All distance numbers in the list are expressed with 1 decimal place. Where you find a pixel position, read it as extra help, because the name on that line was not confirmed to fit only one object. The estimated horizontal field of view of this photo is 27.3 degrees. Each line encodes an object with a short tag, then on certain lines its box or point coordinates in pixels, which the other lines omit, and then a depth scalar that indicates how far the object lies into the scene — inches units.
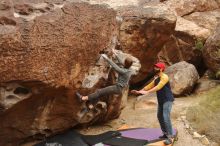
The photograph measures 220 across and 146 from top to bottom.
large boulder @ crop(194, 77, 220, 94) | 541.0
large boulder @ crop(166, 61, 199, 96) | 527.5
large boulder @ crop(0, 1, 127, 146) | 313.0
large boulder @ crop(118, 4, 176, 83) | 492.1
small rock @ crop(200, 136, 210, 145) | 374.9
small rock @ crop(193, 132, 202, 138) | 386.3
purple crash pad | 373.4
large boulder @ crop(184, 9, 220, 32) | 651.5
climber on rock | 366.6
